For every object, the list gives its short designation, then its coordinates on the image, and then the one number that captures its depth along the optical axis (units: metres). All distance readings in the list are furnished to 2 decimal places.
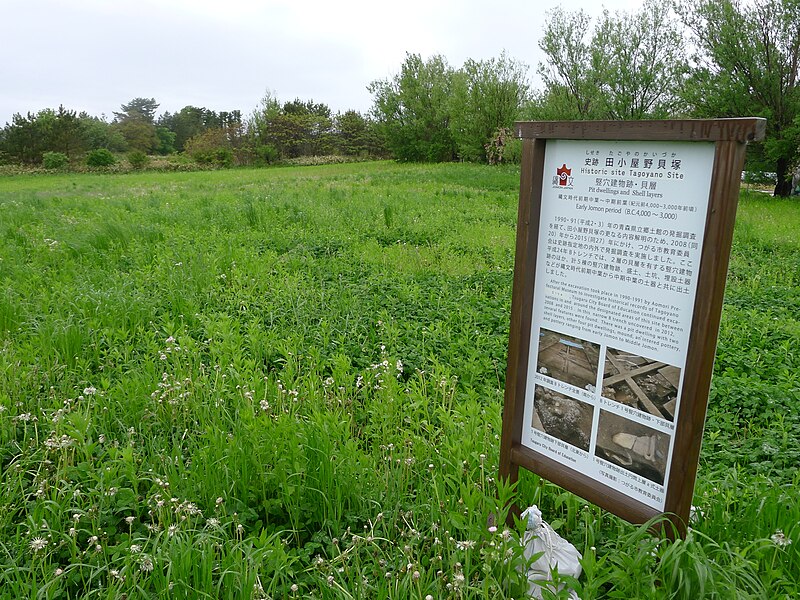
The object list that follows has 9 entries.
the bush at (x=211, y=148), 50.56
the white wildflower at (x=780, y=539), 2.43
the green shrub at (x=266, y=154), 54.66
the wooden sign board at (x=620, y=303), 2.22
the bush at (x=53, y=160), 42.44
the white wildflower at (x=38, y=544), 2.50
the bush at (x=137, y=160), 44.09
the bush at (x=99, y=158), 43.09
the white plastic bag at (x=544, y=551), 2.52
